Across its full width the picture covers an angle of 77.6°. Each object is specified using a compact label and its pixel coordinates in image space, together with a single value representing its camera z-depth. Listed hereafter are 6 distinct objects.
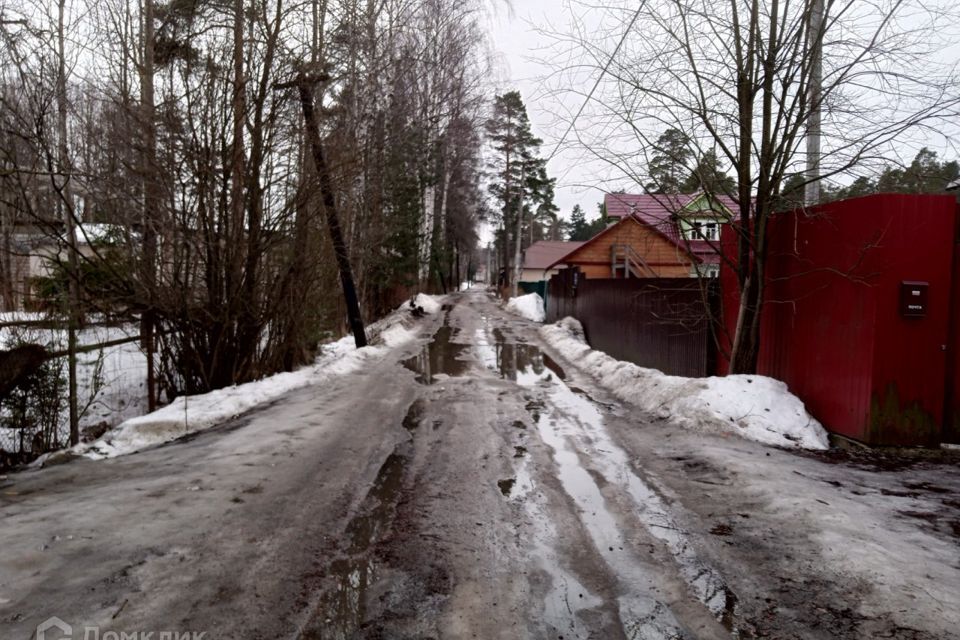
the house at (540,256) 55.54
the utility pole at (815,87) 6.54
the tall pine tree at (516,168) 43.12
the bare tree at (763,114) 6.53
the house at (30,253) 7.16
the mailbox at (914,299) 5.73
